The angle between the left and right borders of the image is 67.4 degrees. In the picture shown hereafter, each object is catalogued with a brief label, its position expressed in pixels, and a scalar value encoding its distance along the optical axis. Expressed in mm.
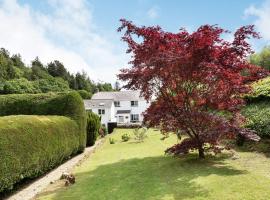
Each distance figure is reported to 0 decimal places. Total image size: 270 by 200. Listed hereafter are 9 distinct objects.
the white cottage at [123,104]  35774
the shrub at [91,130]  13852
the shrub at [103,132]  18956
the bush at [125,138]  15241
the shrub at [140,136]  14434
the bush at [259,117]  7814
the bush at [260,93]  9030
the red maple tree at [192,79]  6343
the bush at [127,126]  27970
